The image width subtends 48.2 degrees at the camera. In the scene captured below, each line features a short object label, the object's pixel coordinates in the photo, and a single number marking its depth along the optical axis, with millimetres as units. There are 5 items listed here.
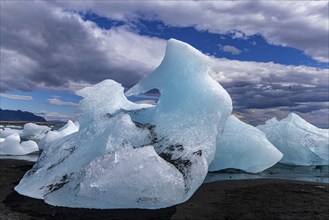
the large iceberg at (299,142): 15156
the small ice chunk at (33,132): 27594
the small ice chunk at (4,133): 24500
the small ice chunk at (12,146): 15609
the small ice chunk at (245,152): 11320
